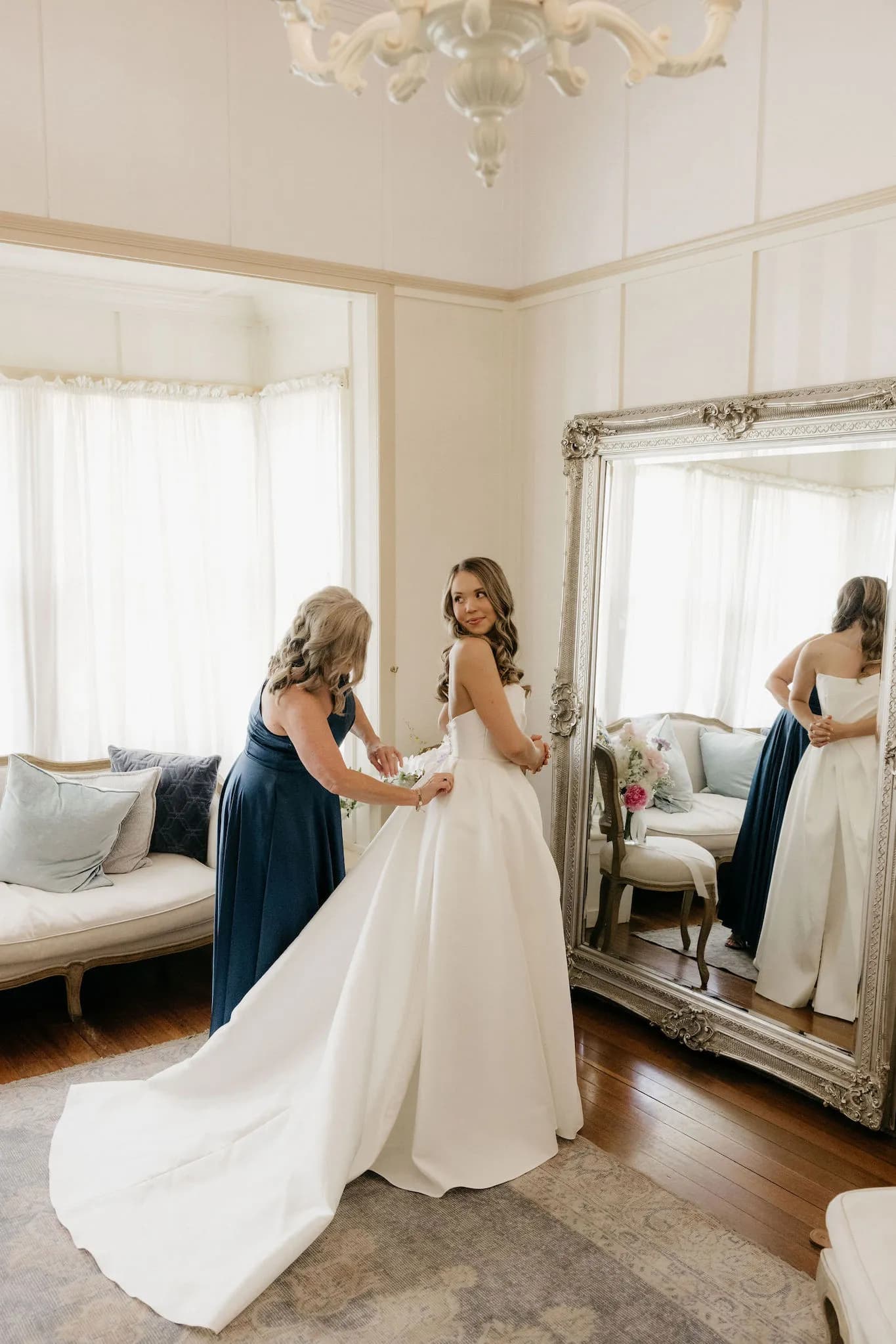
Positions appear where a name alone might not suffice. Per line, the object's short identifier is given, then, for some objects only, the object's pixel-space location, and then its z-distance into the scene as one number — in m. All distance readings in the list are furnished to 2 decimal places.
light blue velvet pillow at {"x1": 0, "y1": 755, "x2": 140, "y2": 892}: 3.93
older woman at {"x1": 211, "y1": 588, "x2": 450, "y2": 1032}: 2.91
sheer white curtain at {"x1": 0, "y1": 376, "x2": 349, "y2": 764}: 4.59
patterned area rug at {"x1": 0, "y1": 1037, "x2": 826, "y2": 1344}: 2.31
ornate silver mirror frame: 3.07
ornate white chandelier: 1.40
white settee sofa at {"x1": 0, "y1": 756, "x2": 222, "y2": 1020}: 3.64
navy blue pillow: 4.32
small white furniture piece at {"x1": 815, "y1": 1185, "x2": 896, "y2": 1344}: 1.71
